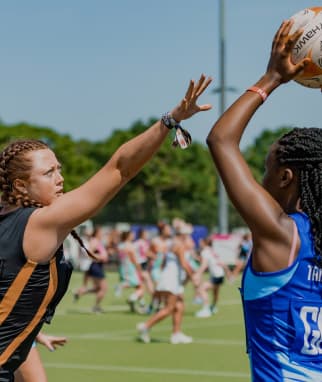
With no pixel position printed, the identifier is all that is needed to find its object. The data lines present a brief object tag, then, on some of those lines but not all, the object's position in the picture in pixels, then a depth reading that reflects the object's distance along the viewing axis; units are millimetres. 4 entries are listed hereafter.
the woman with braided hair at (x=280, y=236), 4751
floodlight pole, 44106
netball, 5500
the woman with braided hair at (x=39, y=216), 5658
